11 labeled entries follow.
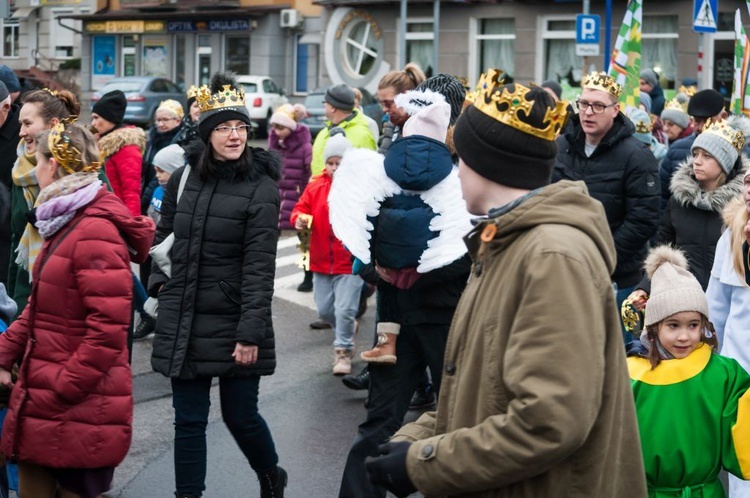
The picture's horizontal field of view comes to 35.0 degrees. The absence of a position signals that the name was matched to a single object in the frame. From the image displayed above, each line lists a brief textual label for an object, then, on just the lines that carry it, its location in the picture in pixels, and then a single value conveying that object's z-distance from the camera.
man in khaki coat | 2.58
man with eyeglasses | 7.23
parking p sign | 16.97
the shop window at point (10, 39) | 50.47
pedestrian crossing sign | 14.51
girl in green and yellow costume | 4.18
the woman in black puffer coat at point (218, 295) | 5.26
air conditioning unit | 40.19
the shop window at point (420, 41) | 34.62
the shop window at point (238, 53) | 42.69
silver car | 35.31
